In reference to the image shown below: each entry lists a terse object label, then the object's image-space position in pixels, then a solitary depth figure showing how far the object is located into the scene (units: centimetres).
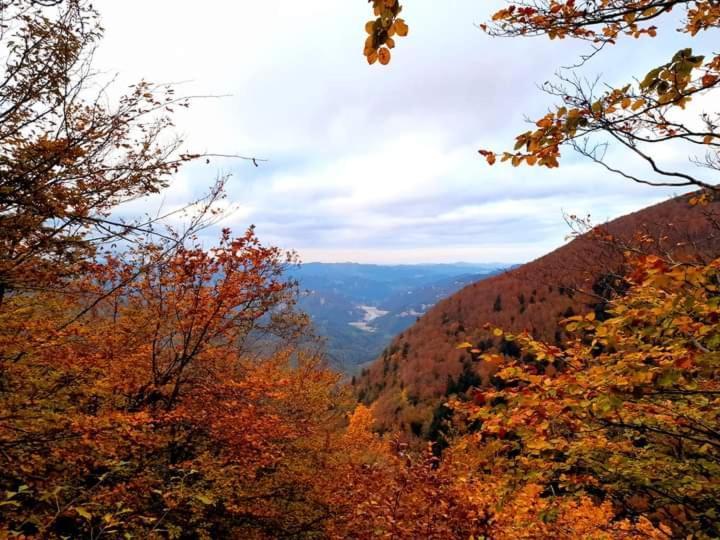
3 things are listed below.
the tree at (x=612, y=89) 322
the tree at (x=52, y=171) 463
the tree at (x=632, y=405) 315
